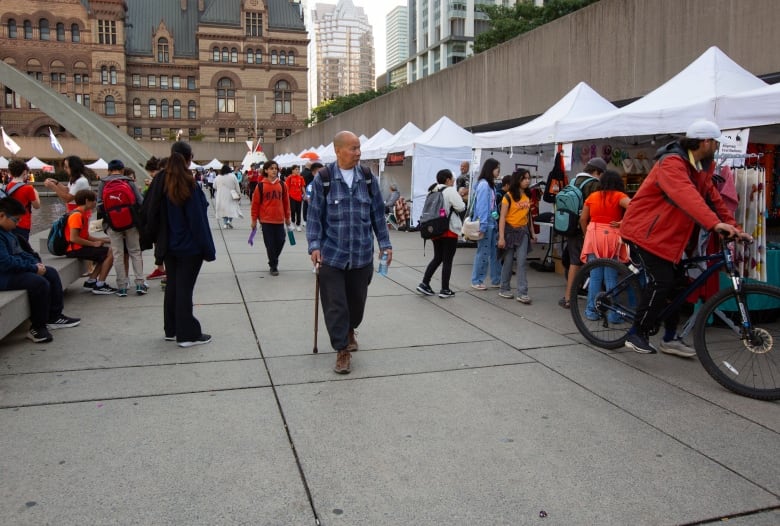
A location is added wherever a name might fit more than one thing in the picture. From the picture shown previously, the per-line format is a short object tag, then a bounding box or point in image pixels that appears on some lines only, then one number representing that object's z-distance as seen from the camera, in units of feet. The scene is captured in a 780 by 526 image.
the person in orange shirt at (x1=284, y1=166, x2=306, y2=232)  55.62
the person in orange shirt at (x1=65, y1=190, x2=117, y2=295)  24.94
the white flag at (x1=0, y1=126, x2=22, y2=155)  99.10
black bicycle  14.58
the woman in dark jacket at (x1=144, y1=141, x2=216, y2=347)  17.68
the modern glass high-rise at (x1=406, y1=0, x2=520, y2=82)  348.18
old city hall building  257.55
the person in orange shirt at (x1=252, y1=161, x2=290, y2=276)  31.40
